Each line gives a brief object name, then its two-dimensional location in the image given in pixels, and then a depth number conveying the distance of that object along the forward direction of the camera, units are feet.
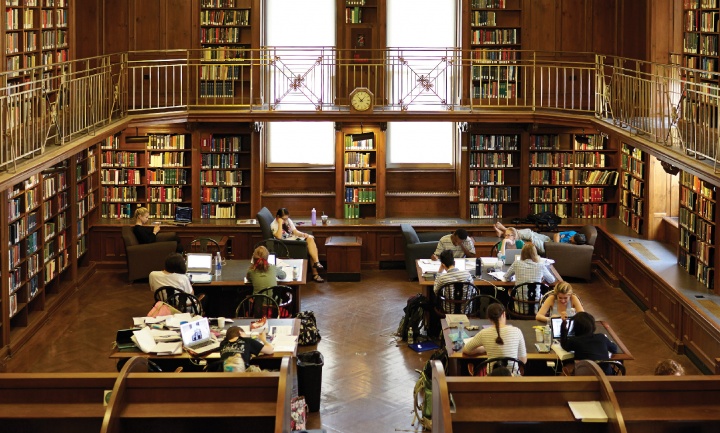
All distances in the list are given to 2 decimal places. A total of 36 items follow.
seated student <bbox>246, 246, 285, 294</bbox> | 35.58
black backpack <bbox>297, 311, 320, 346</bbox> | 36.81
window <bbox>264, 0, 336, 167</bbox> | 49.47
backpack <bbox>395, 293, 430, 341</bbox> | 36.70
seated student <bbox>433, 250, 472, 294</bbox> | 35.40
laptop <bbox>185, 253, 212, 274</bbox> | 37.91
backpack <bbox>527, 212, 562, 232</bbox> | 47.27
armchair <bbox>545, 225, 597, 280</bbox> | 44.62
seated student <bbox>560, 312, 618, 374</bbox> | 27.76
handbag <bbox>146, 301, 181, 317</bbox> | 31.42
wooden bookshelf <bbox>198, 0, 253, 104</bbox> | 49.98
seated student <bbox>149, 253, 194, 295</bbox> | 34.37
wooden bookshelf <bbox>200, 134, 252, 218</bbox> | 49.96
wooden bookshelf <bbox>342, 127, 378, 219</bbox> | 49.67
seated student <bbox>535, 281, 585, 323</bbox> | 31.22
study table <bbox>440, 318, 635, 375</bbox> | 28.76
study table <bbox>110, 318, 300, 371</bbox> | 28.84
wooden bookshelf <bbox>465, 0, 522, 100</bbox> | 50.09
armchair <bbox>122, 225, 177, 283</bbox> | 44.57
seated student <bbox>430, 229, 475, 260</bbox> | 39.93
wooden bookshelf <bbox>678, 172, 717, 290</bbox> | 37.50
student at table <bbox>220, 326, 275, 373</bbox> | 26.73
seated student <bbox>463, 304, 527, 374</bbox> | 27.91
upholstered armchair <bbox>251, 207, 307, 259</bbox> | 44.80
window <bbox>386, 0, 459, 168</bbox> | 49.19
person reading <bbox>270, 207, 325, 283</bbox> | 45.19
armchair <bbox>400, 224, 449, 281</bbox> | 45.39
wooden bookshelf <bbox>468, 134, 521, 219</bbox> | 50.06
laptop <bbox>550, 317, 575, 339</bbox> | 29.50
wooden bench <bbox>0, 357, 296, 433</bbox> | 21.47
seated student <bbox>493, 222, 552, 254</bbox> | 42.18
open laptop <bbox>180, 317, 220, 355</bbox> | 29.04
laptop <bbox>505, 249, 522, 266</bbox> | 38.88
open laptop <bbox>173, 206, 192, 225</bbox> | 48.21
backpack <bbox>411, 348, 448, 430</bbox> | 28.19
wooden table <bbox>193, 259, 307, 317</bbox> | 37.63
